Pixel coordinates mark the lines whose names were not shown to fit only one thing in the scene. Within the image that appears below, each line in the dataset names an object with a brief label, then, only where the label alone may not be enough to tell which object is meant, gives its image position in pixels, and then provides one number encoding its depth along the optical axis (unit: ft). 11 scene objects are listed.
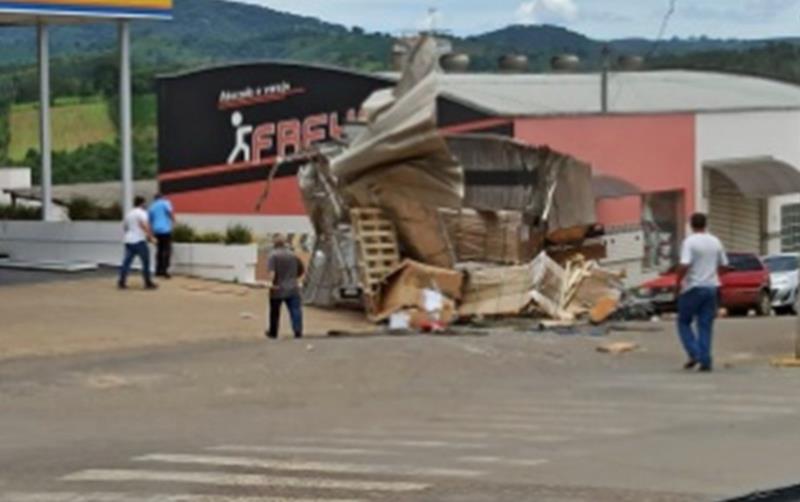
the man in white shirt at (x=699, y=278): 60.08
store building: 151.64
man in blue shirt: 99.55
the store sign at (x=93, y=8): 93.15
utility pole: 166.62
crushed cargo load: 95.04
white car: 122.31
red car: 119.65
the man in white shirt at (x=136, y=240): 94.32
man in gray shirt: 78.02
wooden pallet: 96.68
